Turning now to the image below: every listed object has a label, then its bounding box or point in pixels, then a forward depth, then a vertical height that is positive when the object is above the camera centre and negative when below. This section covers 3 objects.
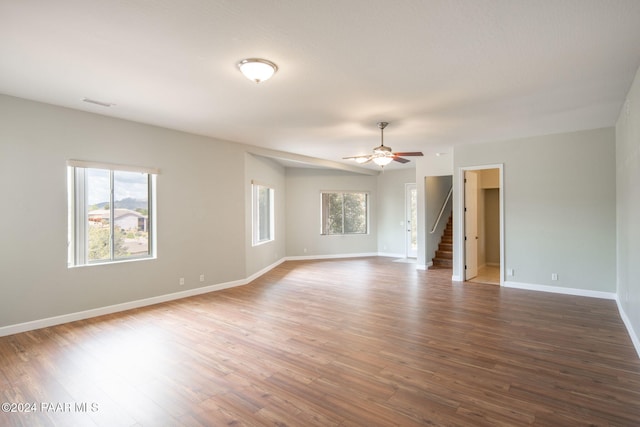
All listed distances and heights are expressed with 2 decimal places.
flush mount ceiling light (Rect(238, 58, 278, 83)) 2.88 +1.31
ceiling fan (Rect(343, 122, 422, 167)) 4.77 +0.86
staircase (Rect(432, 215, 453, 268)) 8.66 -1.13
